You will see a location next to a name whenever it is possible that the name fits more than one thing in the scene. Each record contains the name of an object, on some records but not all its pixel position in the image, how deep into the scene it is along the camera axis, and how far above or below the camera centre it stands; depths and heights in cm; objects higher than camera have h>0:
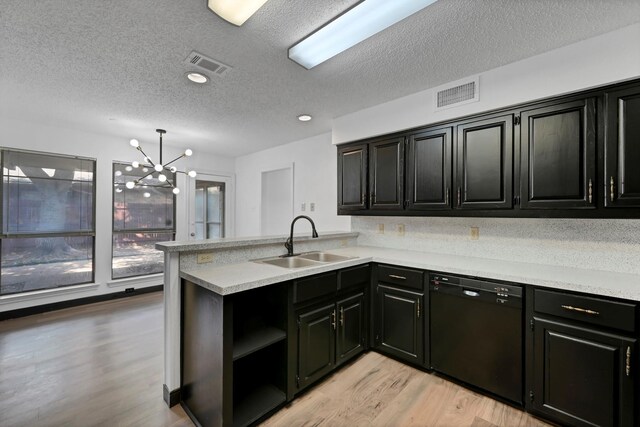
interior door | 582 +9
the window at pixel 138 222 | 454 -16
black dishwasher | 190 -90
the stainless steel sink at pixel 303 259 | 238 -44
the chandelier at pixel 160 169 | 363 +63
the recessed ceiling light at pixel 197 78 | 238 +122
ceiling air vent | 209 +121
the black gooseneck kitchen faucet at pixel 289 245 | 252 -30
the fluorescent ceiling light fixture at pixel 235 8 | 152 +120
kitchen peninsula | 158 -74
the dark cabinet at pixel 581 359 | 153 -88
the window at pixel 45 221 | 362 -12
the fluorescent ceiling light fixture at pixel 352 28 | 156 +120
